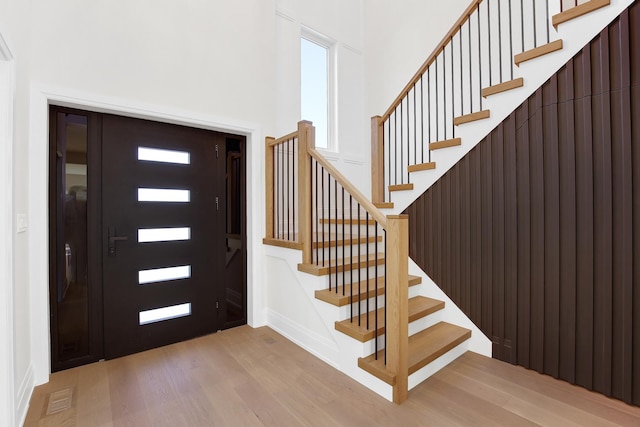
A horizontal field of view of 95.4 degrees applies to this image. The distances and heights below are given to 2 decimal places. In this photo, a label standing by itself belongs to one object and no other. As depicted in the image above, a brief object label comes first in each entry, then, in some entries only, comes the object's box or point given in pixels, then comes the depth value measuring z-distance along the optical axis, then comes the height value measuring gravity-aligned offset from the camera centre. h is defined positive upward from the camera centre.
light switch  1.81 -0.06
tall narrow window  4.27 +1.92
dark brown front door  2.47 -0.18
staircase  1.91 -0.18
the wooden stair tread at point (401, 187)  3.06 +0.26
